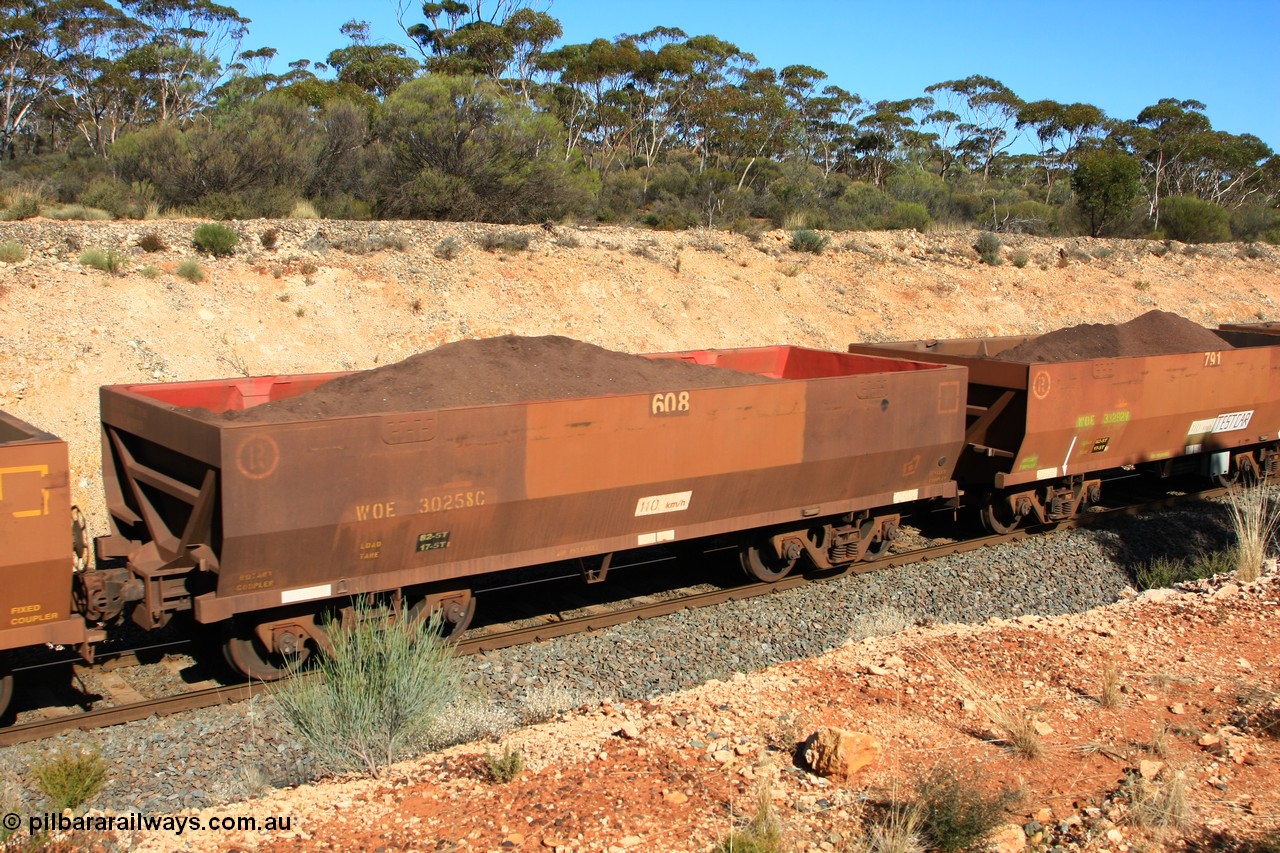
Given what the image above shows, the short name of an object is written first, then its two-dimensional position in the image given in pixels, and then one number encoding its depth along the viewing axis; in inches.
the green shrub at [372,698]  257.3
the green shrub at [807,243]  1126.4
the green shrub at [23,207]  869.2
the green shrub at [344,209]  1033.3
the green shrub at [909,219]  1400.1
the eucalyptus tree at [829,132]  2598.4
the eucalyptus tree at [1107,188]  1571.0
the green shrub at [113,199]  954.7
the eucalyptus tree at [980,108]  2819.9
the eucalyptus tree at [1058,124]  2664.9
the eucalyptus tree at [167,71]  1806.1
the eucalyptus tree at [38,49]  1732.3
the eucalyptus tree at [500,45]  1884.8
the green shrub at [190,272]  736.3
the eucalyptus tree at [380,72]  1925.4
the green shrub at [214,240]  775.1
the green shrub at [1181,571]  440.5
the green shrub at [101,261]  710.5
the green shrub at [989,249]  1240.8
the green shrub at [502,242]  914.1
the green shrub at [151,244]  759.7
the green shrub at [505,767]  239.1
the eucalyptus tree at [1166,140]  2347.4
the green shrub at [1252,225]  1800.0
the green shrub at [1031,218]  1568.7
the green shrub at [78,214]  896.9
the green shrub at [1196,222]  1636.3
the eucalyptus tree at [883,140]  2561.5
